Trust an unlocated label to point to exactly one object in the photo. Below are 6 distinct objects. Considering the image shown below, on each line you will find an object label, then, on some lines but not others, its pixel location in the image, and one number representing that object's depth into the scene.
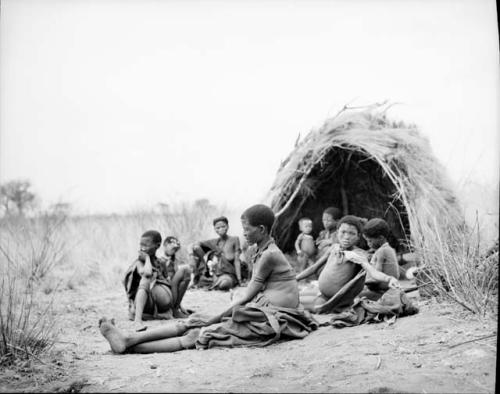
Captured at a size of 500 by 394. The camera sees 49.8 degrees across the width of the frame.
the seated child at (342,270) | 5.06
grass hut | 6.98
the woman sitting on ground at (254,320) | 3.91
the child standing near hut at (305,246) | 8.30
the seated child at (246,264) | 8.23
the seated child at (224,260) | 7.92
